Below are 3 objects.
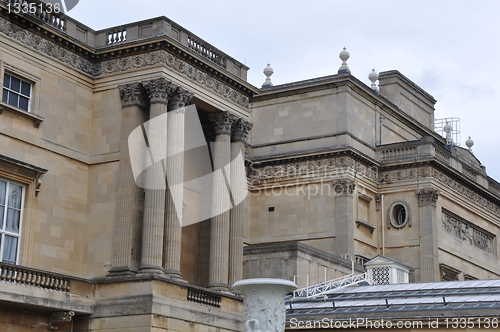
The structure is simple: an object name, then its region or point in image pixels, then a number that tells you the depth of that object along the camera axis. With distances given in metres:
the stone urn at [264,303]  24.23
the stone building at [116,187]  32.78
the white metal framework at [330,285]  38.97
